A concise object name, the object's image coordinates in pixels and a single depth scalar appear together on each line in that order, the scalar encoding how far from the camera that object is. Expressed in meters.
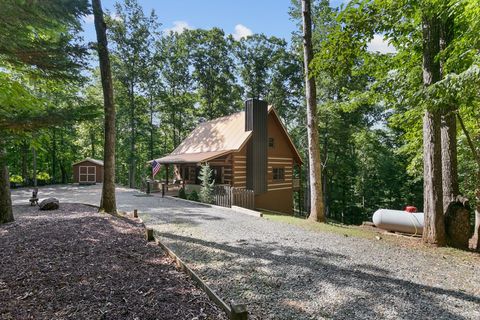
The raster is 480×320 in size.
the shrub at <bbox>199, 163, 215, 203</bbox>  15.16
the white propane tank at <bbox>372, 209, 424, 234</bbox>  8.62
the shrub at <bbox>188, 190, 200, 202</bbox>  16.88
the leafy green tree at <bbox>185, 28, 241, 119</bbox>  31.50
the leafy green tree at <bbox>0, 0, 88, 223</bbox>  3.33
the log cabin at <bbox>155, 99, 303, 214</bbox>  17.86
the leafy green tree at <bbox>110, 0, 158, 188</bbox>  27.22
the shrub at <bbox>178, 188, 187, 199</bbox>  17.95
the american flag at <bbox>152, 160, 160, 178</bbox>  19.30
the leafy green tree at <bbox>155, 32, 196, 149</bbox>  30.97
